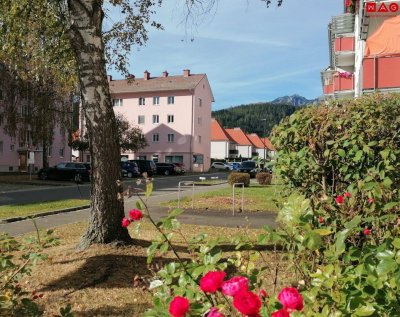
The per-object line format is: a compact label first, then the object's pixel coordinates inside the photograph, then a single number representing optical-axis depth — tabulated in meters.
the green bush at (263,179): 32.90
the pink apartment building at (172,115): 67.31
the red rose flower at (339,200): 3.92
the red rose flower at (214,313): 1.41
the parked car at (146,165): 50.44
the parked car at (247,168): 47.59
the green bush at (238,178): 28.12
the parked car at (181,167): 55.71
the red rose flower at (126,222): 2.67
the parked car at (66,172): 35.45
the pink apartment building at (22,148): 37.12
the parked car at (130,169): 45.31
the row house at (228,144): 103.94
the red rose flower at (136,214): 2.29
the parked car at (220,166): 74.40
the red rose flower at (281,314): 1.39
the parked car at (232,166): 67.55
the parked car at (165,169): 53.41
